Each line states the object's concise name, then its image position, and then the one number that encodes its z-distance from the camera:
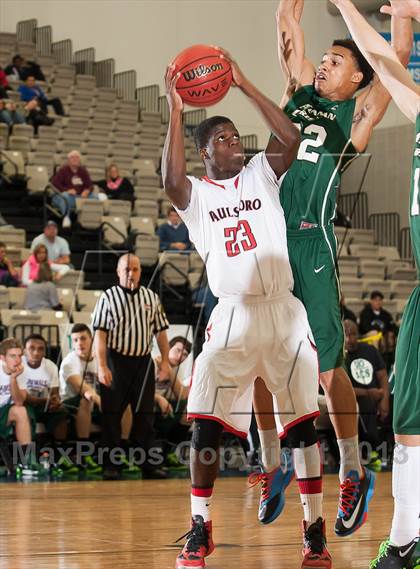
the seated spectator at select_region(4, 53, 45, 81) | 17.48
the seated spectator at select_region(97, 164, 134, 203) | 15.05
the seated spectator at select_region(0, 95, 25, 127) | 15.95
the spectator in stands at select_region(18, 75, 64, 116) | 16.68
